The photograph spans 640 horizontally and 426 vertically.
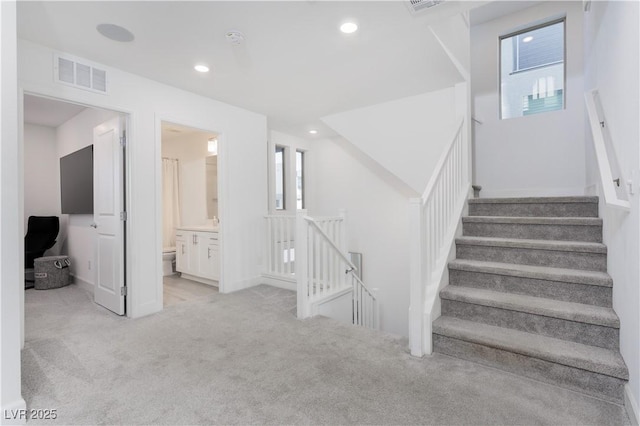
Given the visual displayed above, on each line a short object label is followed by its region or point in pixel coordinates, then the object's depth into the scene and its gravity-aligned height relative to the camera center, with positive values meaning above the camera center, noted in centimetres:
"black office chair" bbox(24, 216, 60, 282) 472 -33
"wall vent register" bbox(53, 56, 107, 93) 276 +129
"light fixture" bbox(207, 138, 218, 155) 511 +113
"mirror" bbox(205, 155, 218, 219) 554 +46
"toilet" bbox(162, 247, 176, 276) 540 -85
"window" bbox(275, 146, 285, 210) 588 +69
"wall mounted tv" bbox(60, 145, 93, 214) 415 +46
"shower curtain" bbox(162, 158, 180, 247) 571 +22
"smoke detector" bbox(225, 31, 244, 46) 256 +148
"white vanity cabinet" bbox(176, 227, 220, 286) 459 -65
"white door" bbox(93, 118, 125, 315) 326 +0
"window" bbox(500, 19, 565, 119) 402 +188
